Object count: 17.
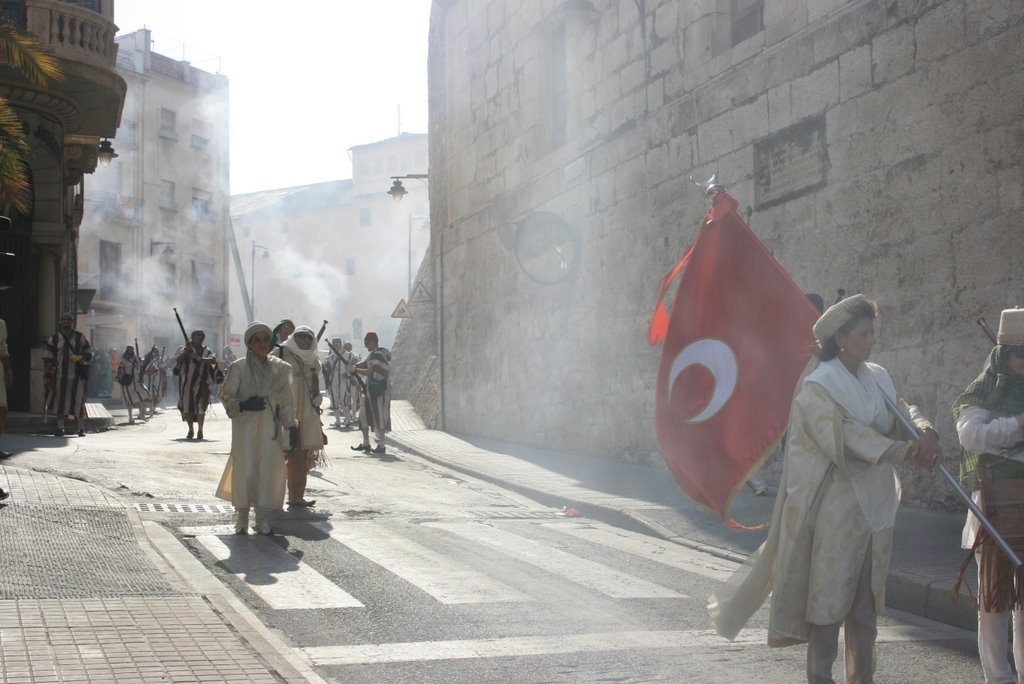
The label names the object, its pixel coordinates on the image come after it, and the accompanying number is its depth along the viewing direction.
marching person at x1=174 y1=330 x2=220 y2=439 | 19.22
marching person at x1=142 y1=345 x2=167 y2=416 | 28.14
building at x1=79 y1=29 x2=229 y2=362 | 52.91
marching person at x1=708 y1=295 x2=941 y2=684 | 4.68
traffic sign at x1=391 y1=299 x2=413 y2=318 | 25.70
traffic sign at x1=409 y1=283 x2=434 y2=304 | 24.28
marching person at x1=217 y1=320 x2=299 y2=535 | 9.48
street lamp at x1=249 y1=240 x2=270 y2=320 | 74.44
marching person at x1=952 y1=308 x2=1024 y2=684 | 5.00
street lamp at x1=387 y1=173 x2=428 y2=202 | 29.96
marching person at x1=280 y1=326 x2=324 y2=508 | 11.05
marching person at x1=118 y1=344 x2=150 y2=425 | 25.61
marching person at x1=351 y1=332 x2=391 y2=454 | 18.09
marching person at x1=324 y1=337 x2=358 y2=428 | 23.25
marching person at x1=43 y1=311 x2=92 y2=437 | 17.75
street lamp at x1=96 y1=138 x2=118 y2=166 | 26.02
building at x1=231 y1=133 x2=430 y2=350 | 82.81
